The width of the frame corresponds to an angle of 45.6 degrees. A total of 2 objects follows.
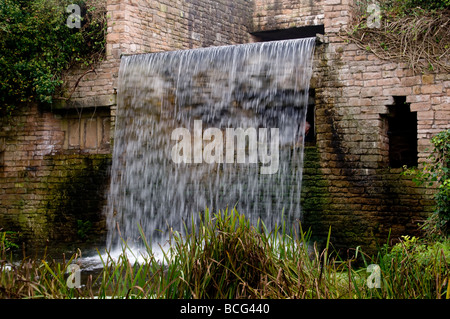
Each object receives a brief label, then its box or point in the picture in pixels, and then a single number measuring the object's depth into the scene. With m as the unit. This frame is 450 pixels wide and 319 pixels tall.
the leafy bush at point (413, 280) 3.55
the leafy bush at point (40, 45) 8.84
